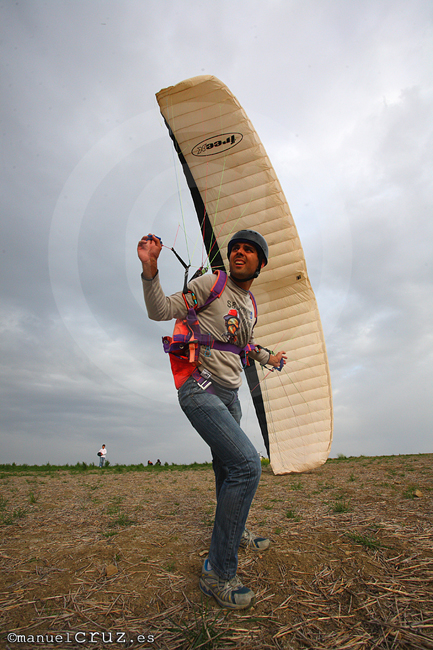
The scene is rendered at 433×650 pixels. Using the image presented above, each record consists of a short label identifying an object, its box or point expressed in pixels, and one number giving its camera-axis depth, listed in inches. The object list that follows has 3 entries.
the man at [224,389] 88.0
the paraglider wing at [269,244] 256.2
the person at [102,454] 779.4
